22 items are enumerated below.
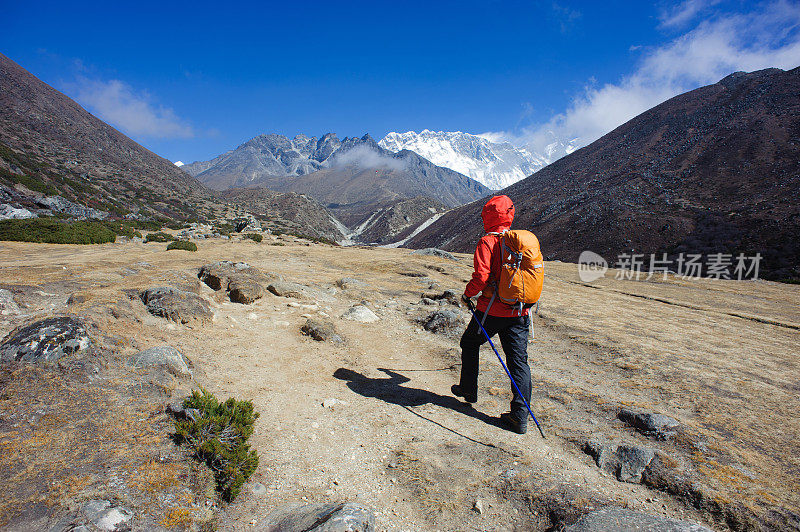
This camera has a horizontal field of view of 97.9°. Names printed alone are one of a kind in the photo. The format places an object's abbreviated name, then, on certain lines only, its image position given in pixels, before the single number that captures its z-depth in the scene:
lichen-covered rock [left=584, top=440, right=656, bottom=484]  3.58
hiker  4.50
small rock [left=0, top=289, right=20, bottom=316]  5.68
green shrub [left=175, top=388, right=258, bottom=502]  3.13
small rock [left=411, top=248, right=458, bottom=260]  25.48
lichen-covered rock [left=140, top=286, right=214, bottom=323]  6.50
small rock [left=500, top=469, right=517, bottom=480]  3.51
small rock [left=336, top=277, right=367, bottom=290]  12.08
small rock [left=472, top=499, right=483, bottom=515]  3.11
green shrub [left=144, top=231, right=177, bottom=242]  25.04
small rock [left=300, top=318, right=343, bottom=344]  7.34
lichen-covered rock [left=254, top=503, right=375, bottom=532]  2.67
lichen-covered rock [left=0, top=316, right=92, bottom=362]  3.71
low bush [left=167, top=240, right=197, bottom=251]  18.05
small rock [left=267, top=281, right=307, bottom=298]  9.65
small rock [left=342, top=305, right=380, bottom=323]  9.03
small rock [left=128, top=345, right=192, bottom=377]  4.45
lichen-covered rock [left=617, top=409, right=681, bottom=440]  4.25
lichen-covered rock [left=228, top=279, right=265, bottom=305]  8.61
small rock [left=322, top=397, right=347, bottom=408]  4.95
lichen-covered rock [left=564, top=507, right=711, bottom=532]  2.63
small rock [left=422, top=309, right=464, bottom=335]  8.38
